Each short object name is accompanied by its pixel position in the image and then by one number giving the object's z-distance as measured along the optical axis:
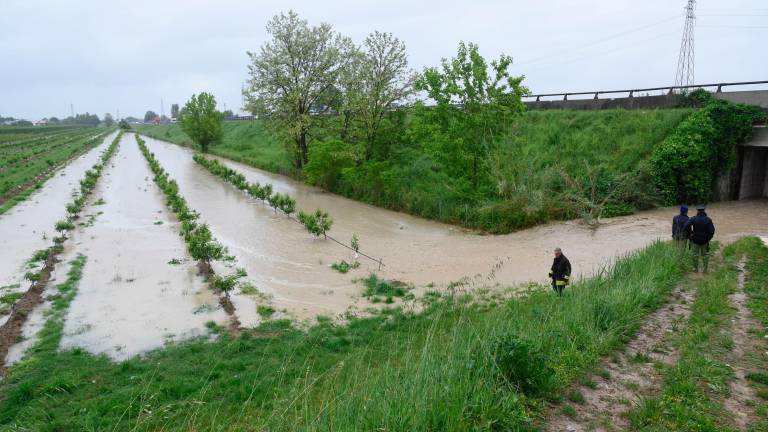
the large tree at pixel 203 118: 64.00
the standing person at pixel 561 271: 11.04
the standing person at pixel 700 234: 11.91
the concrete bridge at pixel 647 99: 22.91
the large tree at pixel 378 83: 29.77
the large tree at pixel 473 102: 22.25
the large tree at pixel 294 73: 36.41
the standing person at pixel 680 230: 12.76
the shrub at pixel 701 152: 21.61
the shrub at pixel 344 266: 16.12
